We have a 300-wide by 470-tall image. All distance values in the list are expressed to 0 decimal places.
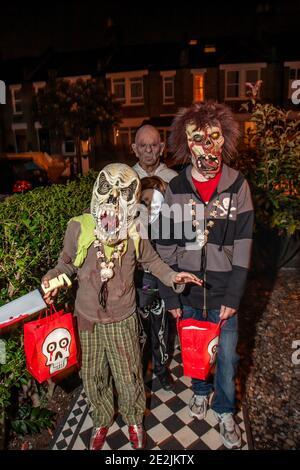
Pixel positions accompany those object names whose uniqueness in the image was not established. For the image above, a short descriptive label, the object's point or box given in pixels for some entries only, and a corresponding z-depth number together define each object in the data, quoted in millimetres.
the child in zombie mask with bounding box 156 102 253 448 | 2641
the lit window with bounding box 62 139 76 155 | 24609
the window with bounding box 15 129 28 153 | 25803
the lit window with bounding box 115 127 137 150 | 23578
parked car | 15999
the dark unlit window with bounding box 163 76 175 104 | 22359
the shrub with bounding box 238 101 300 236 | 5859
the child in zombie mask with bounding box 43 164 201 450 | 2385
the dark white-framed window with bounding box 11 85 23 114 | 25234
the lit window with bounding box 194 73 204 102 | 21875
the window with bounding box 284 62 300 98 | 20906
